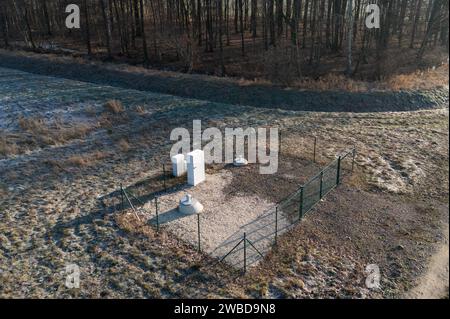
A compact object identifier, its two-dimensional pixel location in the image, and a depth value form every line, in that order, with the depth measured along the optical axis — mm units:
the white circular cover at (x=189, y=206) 13141
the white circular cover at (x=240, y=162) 16500
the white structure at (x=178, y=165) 15460
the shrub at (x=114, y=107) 23088
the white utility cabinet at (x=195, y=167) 14539
